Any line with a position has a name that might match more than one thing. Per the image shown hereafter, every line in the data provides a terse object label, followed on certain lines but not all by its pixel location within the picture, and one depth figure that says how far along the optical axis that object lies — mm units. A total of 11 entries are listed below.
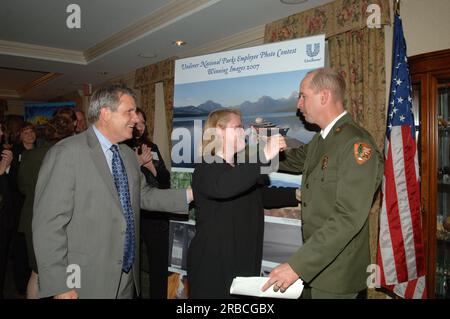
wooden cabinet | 2559
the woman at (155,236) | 3271
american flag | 2531
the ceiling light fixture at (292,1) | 3219
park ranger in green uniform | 1547
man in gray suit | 1576
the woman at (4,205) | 3055
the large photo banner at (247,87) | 2398
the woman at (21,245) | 3799
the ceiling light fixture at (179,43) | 4512
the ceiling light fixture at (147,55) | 5144
